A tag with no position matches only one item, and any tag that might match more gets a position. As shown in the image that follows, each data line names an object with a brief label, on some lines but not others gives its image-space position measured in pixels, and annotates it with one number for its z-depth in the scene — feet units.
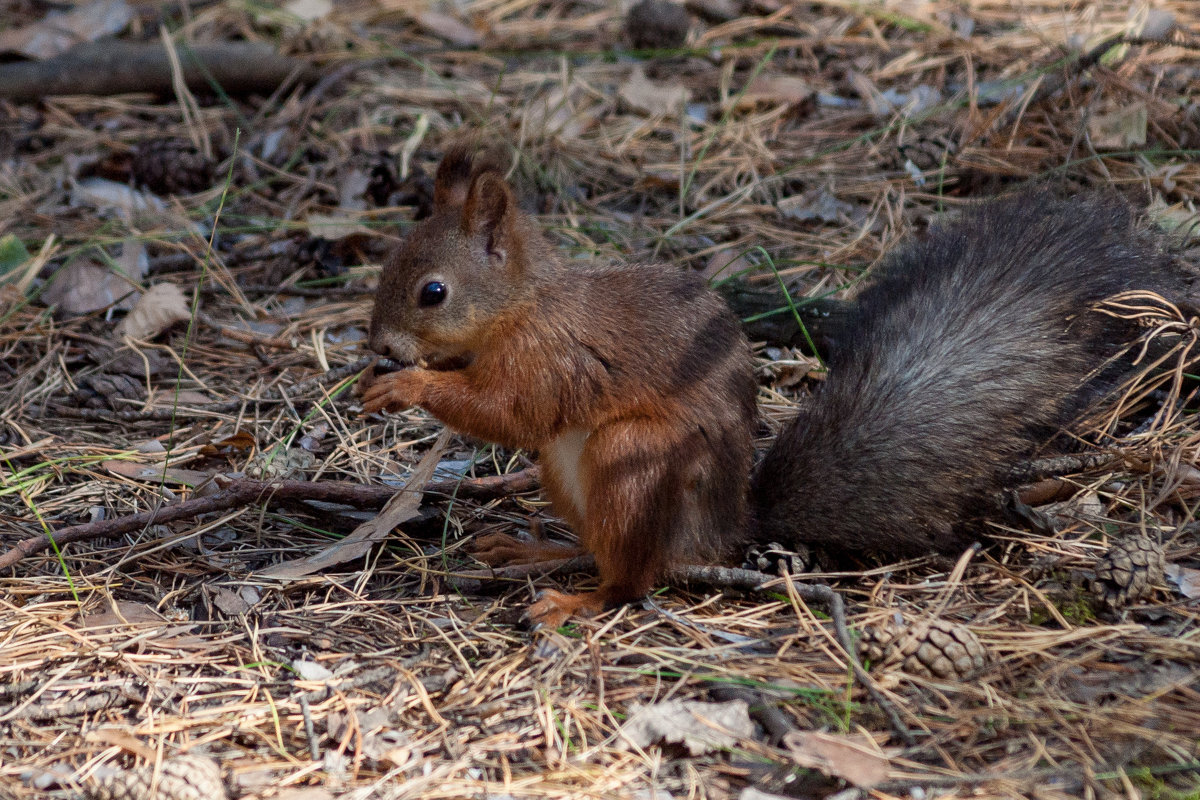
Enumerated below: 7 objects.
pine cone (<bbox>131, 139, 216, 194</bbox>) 28.22
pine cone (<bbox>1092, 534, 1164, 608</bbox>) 14.11
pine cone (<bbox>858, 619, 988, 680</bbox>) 13.08
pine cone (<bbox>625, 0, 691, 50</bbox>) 31.17
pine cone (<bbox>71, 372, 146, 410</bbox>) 21.27
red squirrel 15.47
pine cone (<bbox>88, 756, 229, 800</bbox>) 11.40
